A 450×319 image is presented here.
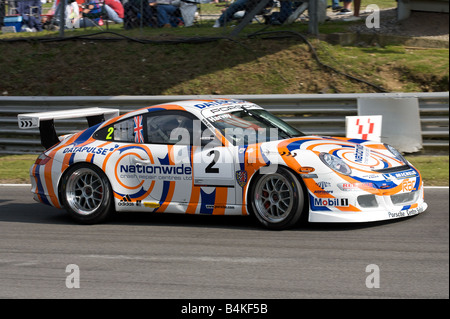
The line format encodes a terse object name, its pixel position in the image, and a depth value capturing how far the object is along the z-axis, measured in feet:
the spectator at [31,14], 55.47
